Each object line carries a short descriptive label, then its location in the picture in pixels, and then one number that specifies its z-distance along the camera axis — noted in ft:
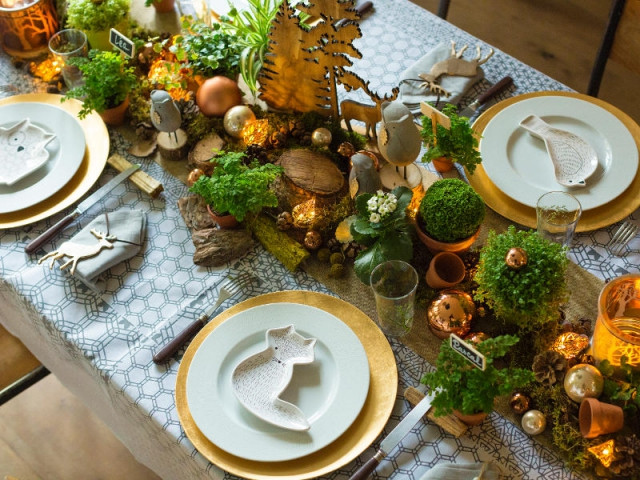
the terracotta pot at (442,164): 4.91
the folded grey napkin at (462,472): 3.59
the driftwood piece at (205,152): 5.16
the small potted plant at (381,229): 4.16
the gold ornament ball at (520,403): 3.82
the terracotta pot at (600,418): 3.52
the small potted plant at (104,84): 5.26
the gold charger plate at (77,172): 4.99
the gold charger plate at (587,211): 4.55
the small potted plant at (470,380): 3.41
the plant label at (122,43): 5.42
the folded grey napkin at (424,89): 5.37
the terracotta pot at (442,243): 4.31
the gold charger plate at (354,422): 3.69
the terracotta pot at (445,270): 4.26
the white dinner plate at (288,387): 3.73
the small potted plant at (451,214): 4.17
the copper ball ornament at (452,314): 4.09
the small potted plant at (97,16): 5.70
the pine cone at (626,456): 3.47
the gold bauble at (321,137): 4.97
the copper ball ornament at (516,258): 3.78
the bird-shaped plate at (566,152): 4.64
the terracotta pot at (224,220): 4.74
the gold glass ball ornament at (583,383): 3.68
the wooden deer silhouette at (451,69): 5.43
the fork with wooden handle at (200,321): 4.21
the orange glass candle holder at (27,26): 5.91
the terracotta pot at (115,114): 5.45
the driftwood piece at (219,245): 4.68
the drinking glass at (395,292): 4.00
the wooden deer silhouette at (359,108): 4.81
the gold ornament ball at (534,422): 3.74
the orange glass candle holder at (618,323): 3.62
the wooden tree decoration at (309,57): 4.64
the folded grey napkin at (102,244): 4.62
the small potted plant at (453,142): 4.54
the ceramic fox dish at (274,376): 3.78
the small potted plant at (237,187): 4.43
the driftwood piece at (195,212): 4.89
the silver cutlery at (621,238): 4.49
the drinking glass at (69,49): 5.62
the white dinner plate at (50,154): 5.01
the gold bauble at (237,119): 5.15
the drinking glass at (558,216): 4.22
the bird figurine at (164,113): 4.97
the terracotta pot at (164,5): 6.26
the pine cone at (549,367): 3.84
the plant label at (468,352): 3.40
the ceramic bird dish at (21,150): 5.08
